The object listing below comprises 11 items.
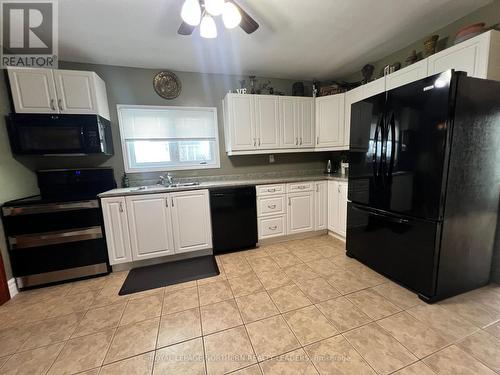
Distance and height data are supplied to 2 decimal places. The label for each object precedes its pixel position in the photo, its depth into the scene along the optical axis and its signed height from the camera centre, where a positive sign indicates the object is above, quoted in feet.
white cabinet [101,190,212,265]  7.79 -2.38
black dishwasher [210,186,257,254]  8.94 -2.47
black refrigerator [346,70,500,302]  5.12 -0.66
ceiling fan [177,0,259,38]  4.59 +3.47
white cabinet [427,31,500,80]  5.35 +2.65
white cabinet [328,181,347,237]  9.50 -2.33
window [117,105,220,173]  9.48 +1.27
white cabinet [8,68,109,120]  7.06 +2.69
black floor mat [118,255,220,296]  7.17 -4.12
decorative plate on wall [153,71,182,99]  9.48 +3.63
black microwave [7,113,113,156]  7.08 +1.20
